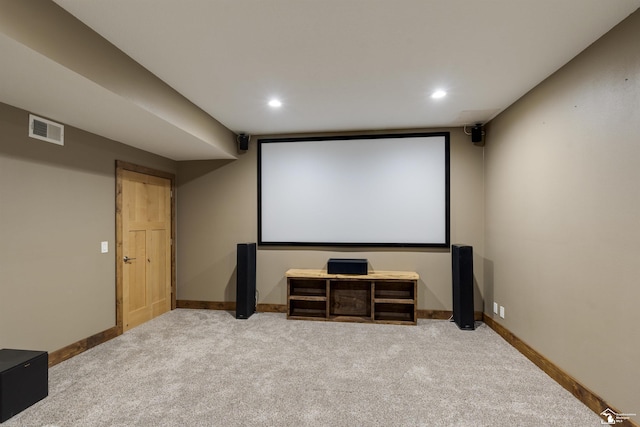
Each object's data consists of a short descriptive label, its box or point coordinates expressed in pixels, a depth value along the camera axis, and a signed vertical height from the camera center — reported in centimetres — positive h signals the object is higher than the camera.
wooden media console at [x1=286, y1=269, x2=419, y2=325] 414 -112
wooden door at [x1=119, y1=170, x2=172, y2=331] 388 -42
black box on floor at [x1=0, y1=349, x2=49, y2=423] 207 -116
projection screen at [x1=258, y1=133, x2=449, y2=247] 434 +37
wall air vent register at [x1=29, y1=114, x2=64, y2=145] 272 +80
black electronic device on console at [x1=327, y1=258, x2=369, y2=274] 416 -69
